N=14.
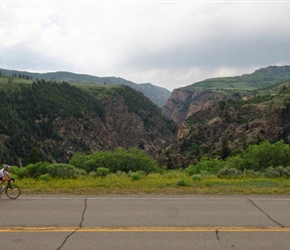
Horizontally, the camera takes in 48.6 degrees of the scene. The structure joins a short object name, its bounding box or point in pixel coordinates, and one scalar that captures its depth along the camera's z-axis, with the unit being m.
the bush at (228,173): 15.73
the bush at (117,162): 31.87
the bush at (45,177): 14.24
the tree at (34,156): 65.36
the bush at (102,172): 16.59
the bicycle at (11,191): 11.09
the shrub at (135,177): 14.51
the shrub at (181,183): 13.12
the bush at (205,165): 35.14
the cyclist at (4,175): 11.32
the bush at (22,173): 15.34
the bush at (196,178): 14.55
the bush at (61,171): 15.13
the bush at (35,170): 15.41
